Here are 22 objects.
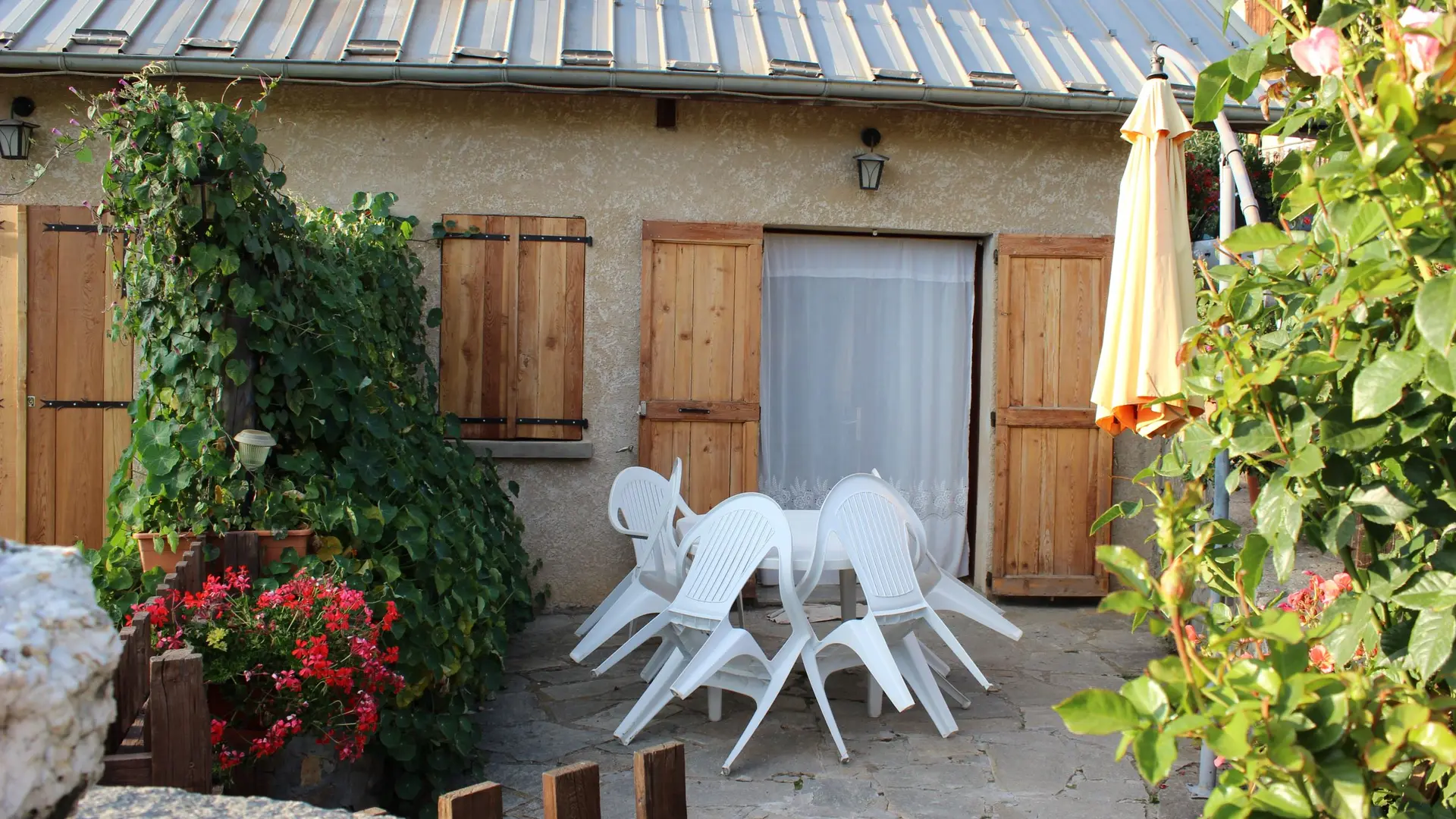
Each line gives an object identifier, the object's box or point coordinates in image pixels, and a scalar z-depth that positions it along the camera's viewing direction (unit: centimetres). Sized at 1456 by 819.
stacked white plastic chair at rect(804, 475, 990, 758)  379
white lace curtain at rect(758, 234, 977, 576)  625
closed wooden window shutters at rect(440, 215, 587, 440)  577
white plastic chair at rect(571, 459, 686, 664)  446
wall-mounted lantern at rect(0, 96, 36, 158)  545
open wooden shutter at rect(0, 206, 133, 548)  543
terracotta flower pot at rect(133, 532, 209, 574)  321
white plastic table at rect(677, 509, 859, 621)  415
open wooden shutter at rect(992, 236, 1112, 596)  603
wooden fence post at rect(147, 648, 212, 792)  210
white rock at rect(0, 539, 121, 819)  109
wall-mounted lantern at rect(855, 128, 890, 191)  582
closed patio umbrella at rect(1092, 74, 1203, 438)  322
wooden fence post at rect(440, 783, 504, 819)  151
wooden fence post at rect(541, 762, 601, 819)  160
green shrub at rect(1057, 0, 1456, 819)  112
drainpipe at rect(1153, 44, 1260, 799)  326
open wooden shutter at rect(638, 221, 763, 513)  582
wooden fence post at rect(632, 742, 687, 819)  170
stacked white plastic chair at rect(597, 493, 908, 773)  372
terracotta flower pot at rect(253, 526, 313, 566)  328
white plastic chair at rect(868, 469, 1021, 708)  427
